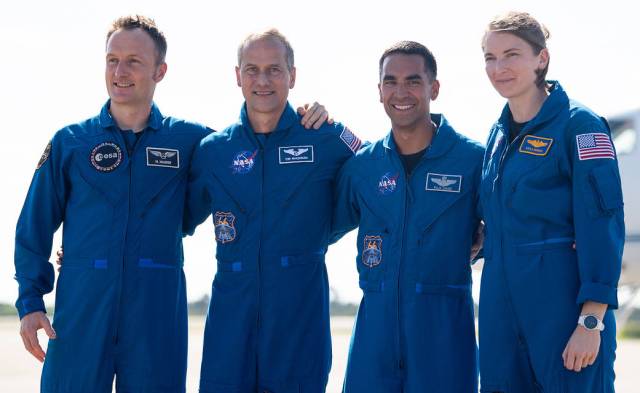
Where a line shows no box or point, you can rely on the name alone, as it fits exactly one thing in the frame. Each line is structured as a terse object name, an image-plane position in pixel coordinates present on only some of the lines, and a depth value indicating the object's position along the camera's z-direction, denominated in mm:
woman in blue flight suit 7027
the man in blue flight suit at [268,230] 8977
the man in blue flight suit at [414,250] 8391
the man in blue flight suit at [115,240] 8812
